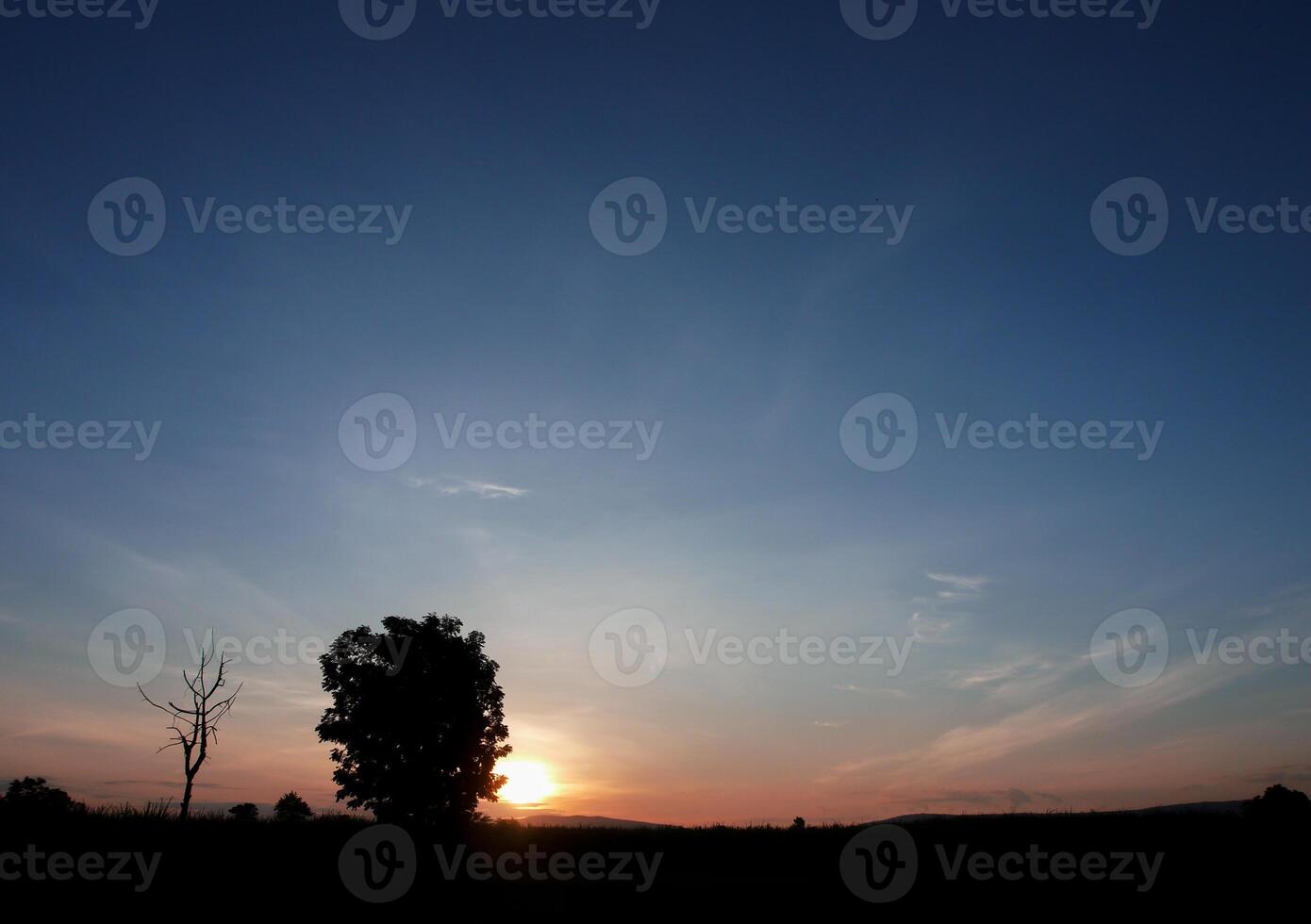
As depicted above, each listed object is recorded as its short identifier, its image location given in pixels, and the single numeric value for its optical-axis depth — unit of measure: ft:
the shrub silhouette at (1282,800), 216.33
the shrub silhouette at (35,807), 99.04
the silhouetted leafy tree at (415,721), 171.22
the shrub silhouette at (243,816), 121.97
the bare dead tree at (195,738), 109.19
